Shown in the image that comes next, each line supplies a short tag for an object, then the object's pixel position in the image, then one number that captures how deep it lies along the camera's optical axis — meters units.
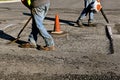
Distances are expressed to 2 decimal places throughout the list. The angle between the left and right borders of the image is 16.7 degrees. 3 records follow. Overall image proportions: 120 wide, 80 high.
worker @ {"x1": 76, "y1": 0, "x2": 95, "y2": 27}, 13.69
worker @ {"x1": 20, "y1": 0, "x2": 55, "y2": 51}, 9.56
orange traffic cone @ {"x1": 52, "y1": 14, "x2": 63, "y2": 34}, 12.10
